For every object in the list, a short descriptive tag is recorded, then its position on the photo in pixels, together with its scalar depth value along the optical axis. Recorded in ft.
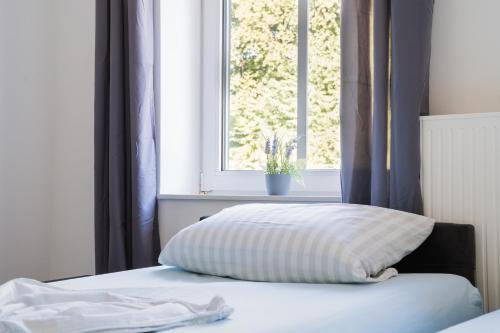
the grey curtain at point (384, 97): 7.27
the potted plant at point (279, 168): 9.00
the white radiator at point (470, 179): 6.77
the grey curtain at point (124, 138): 9.10
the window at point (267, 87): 9.35
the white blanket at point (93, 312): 4.10
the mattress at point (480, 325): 4.77
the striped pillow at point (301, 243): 5.91
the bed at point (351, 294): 4.67
